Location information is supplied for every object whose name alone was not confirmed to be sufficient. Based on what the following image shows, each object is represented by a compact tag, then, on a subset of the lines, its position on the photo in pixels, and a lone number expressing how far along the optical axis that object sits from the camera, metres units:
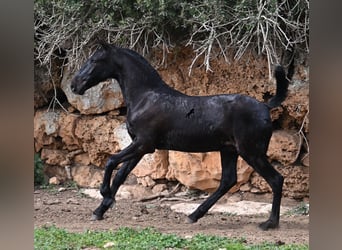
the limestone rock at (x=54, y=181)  11.12
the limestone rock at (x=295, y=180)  9.49
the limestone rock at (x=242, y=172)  9.69
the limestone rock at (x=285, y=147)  9.44
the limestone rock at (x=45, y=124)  11.16
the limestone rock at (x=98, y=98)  10.56
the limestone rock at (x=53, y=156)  11.37
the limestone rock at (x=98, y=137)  10.66
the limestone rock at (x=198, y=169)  9.77
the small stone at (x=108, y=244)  6.57
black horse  7.38
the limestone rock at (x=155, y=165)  10.29
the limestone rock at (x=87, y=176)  10.80
